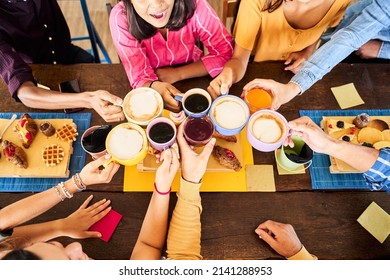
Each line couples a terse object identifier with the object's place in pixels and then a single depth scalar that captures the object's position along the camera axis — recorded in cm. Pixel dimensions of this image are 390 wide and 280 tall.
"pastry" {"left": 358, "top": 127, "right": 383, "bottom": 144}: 160
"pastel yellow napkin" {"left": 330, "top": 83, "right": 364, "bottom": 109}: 174
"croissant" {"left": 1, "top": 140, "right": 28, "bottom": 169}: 149
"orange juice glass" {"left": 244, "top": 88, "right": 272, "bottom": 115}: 154
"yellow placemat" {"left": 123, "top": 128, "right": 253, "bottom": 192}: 152
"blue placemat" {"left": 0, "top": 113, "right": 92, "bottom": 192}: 152
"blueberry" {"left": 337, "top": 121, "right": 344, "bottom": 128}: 162
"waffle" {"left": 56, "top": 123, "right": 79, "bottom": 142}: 158
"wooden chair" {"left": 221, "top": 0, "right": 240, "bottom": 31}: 214
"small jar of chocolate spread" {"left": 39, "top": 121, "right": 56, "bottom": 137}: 157
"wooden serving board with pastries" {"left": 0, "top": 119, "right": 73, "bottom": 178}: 151
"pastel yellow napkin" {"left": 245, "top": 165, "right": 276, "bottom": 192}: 153
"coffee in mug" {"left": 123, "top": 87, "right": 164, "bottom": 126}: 141
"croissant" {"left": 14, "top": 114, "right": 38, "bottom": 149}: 155
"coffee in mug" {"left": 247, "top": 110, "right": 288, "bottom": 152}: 137
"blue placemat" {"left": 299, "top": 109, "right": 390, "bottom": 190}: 154
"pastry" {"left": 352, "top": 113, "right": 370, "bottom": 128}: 161
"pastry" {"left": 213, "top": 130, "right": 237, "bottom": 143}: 159
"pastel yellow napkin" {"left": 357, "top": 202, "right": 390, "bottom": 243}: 146
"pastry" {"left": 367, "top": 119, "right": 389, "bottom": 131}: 163
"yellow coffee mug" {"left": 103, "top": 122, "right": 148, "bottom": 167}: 130
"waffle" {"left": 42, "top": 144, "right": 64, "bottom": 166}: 151
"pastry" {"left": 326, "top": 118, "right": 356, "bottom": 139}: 162
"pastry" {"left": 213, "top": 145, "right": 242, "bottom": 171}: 153
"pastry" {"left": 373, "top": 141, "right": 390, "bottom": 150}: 157
